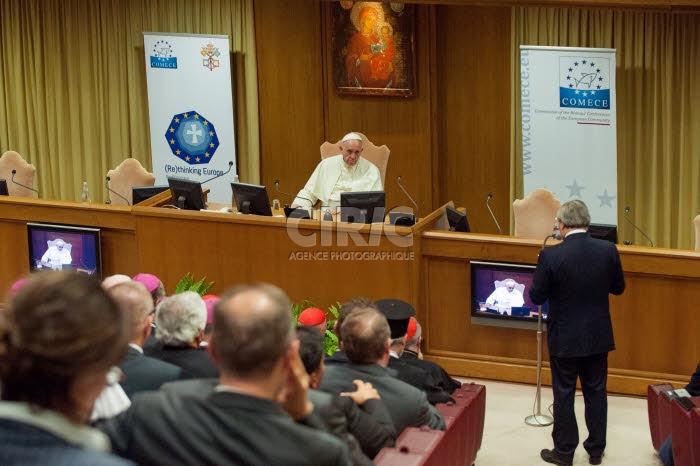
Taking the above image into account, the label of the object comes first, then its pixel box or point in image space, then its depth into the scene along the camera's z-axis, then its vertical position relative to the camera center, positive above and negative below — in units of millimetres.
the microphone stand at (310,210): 6754 -492
